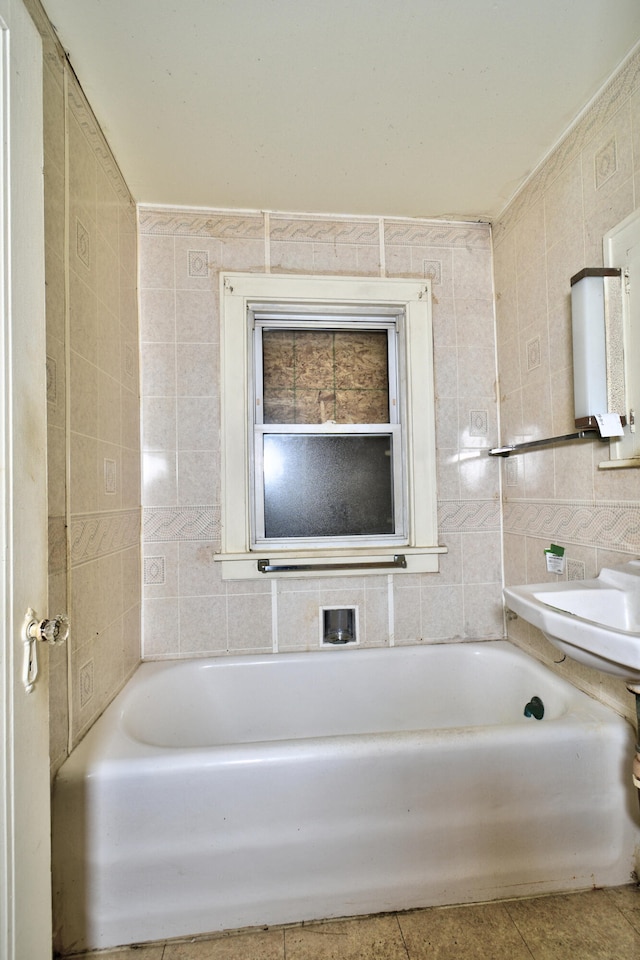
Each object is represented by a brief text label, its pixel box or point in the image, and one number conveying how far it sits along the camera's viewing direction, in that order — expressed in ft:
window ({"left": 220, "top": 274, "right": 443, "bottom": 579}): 6.24
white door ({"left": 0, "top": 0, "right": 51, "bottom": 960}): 2.20
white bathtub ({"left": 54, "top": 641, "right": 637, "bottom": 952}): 3.70
